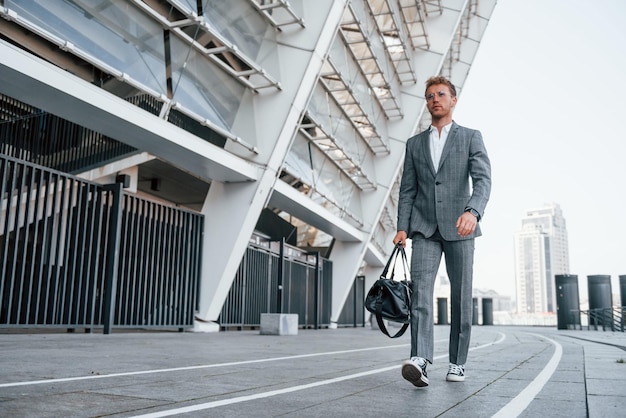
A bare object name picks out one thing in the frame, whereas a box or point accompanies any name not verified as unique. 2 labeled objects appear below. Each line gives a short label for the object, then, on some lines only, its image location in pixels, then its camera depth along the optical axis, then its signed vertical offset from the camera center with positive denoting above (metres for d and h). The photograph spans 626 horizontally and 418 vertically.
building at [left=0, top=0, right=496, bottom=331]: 9.78 +4.44
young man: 4.18 +0.71
